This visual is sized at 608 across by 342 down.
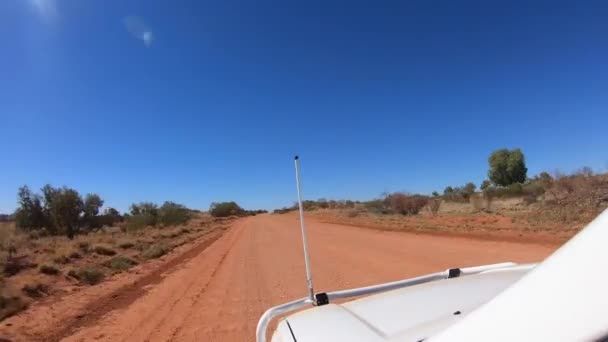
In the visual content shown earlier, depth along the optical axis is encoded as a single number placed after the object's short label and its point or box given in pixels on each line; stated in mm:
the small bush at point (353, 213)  34703
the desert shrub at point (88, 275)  11645
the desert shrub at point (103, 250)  17625
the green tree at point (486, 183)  50250
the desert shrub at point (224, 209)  95938
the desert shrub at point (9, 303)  7903
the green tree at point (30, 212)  38688
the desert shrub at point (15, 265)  13143
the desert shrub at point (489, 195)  25031
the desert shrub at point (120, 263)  13766
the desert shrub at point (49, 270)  12331
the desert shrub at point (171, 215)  47469
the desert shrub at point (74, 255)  15857
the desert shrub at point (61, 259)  14547
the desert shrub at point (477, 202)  24572
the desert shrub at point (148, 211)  44806
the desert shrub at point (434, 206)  28066
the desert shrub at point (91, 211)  42938
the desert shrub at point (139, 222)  40191
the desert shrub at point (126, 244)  19925
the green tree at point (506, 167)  48562
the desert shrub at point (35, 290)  9547
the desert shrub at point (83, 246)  17544
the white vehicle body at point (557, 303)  708
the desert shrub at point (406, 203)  31609
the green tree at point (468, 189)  33812
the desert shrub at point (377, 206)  35128
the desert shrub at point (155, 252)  16719
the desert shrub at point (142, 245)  19594
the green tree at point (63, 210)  38312
